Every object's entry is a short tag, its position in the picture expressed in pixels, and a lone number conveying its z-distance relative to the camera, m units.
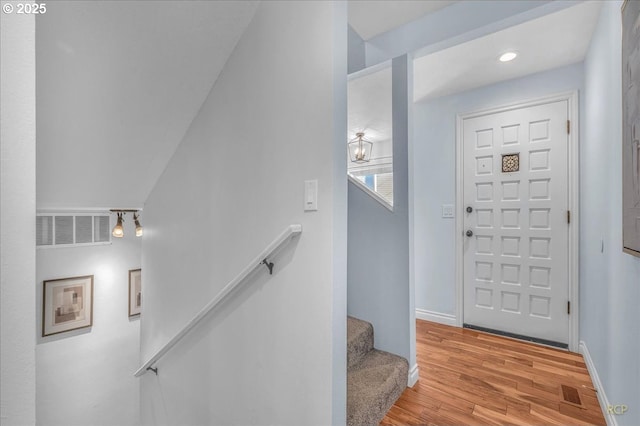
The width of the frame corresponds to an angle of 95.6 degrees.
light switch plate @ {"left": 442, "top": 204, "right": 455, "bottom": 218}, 3.13
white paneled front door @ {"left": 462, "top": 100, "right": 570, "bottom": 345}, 2.63
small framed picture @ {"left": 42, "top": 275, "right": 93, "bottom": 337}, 3.13
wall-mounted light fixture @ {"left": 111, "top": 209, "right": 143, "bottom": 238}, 3.01
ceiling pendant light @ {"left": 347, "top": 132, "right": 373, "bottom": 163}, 3.11
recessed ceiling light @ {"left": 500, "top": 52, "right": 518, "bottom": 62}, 2.43
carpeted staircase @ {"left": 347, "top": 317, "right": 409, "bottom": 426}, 1.58
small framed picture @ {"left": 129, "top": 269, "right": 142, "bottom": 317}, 3.72
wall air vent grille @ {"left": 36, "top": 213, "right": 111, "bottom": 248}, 3.08
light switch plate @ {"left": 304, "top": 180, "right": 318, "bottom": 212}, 1.25
